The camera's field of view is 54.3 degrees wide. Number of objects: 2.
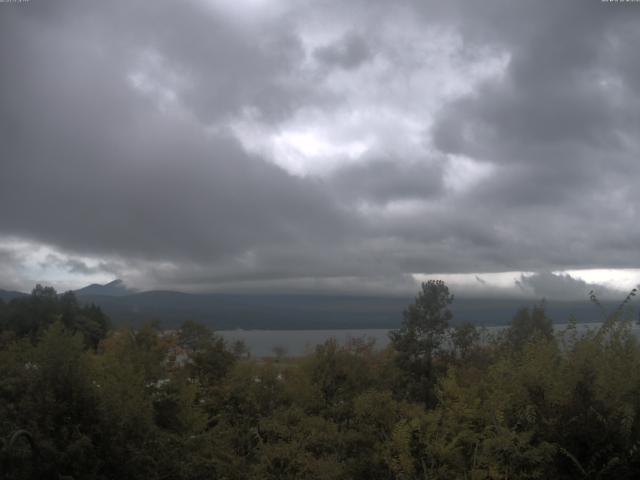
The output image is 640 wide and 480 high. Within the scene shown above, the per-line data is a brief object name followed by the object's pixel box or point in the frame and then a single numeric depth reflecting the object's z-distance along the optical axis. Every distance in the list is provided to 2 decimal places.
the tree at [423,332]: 31.88
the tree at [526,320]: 23.41
